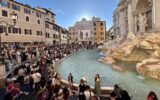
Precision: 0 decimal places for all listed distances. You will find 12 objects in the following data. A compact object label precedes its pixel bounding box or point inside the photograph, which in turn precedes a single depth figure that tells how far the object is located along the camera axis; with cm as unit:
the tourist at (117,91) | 381
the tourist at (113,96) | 342
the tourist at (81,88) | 433
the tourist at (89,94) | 395
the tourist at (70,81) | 584
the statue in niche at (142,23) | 1653
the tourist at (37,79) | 566
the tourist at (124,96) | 348
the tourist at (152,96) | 336
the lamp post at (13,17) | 681
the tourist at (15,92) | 445
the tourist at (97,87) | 487
